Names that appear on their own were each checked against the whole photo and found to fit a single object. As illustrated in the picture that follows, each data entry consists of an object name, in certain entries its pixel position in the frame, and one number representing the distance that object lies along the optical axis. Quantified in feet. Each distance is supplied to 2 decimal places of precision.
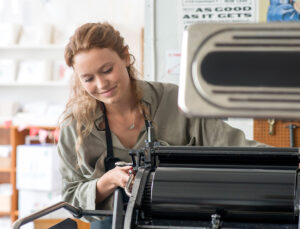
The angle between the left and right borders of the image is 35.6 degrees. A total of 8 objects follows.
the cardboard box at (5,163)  15.64
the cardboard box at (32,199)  14.82
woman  4.96
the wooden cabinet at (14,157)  15.47
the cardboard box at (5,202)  15.37
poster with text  9.08
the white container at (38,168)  14.73
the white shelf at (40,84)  15.83
